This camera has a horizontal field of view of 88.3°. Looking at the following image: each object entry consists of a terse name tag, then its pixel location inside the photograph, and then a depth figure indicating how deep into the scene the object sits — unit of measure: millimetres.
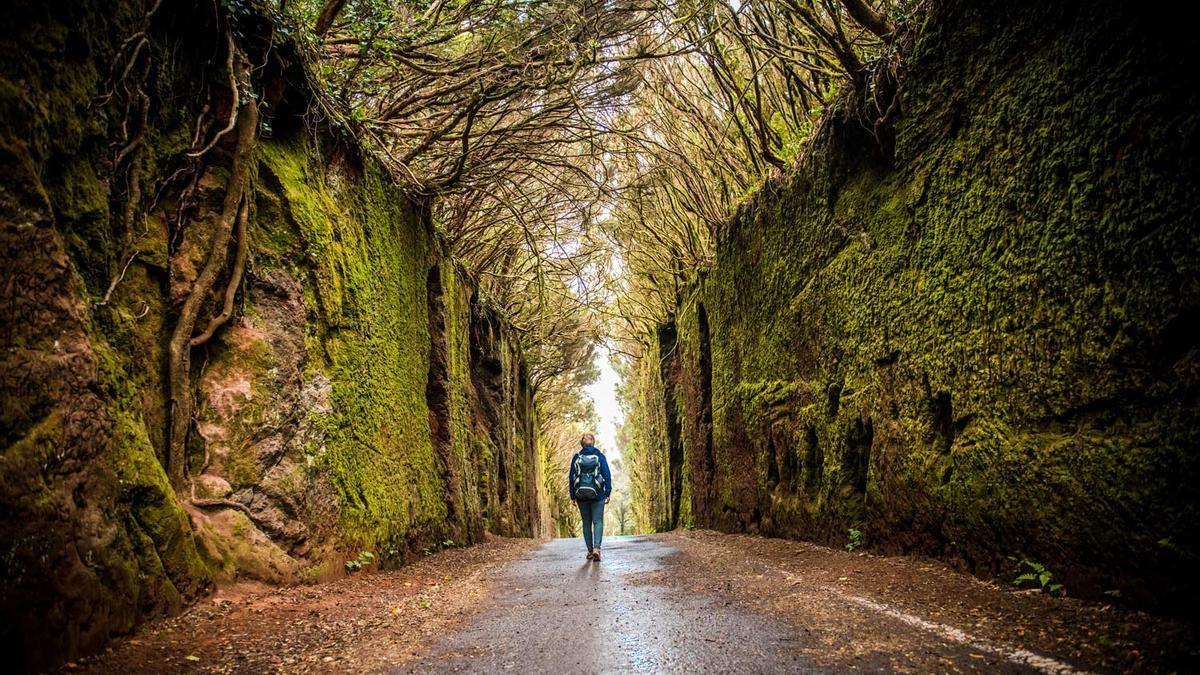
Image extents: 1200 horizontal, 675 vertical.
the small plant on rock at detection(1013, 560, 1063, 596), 3590
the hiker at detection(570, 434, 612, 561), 8109
